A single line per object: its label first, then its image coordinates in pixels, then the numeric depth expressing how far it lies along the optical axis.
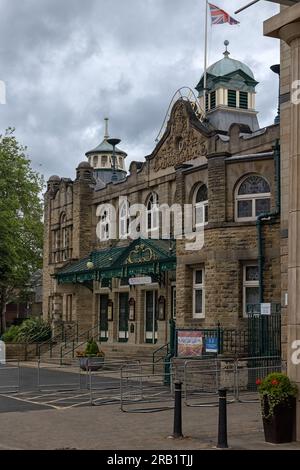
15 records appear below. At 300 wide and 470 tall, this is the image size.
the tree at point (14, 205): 41.31
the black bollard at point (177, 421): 12.40
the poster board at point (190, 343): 22.52
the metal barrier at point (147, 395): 16.98
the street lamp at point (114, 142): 38.60
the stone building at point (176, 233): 23.58
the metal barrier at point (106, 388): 18.58
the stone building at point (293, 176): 11.95
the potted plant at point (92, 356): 26.62
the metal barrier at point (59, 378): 22.41
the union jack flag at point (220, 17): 32.38
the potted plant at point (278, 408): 11.68
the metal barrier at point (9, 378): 22.17
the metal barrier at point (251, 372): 20.06
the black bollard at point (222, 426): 11.40
